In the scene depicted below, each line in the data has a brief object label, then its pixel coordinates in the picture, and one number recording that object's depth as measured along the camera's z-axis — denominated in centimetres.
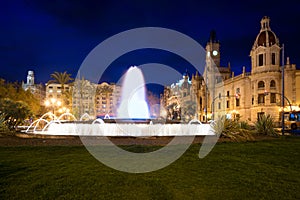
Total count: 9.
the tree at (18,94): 4769
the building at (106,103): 13412
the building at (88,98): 11081
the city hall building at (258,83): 5028
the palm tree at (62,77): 6538
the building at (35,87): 13138
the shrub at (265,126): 1972
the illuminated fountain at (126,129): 1681
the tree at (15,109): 2664
